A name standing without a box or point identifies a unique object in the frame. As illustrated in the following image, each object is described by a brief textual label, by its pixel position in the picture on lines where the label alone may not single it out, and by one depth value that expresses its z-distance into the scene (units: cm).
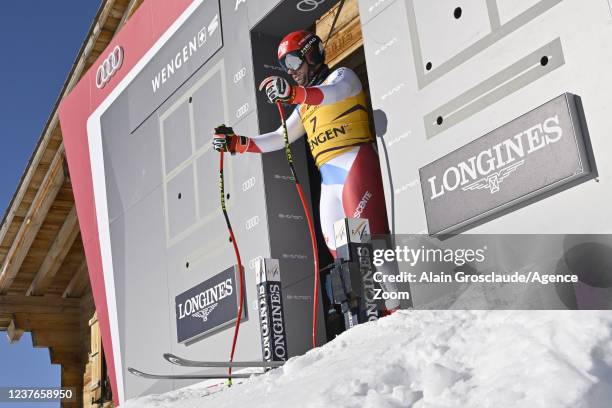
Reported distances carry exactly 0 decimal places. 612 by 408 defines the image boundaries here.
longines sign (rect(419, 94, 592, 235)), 269
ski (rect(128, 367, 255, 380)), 368
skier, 389
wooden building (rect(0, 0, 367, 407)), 802
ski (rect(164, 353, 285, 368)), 326
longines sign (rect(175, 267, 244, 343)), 455
